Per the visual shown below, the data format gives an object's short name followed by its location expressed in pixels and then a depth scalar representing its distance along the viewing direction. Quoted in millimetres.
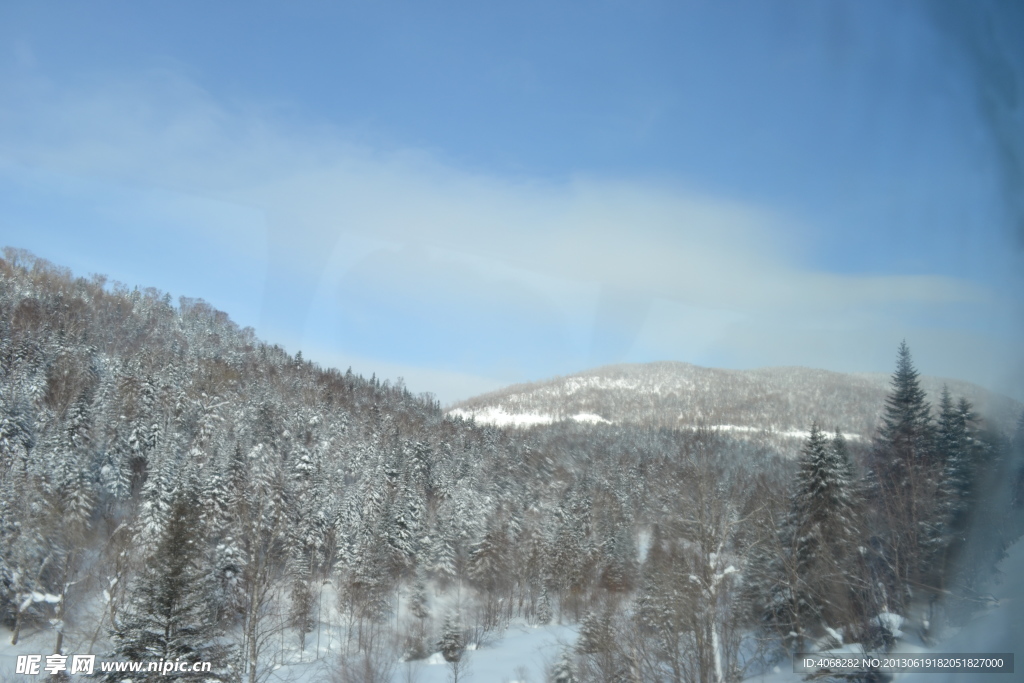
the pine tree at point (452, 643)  36625
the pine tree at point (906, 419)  20500
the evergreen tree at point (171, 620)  16047
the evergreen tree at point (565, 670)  26186
